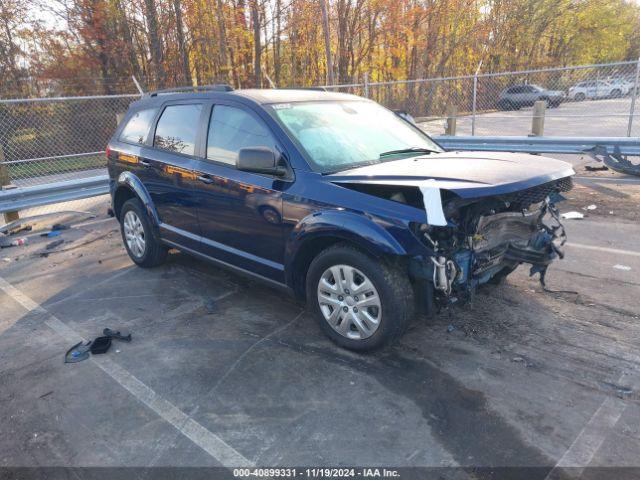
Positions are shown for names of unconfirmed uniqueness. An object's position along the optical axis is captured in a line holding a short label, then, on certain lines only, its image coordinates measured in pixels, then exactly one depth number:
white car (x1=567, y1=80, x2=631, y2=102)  13.12
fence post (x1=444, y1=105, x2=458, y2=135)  13.96
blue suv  3.26
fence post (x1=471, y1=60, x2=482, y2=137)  12.69
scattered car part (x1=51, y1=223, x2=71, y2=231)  7.79
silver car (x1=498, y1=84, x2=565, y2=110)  16.58
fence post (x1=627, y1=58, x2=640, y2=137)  10.60
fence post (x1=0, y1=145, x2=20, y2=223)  8.11
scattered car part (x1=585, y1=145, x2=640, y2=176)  8.70
